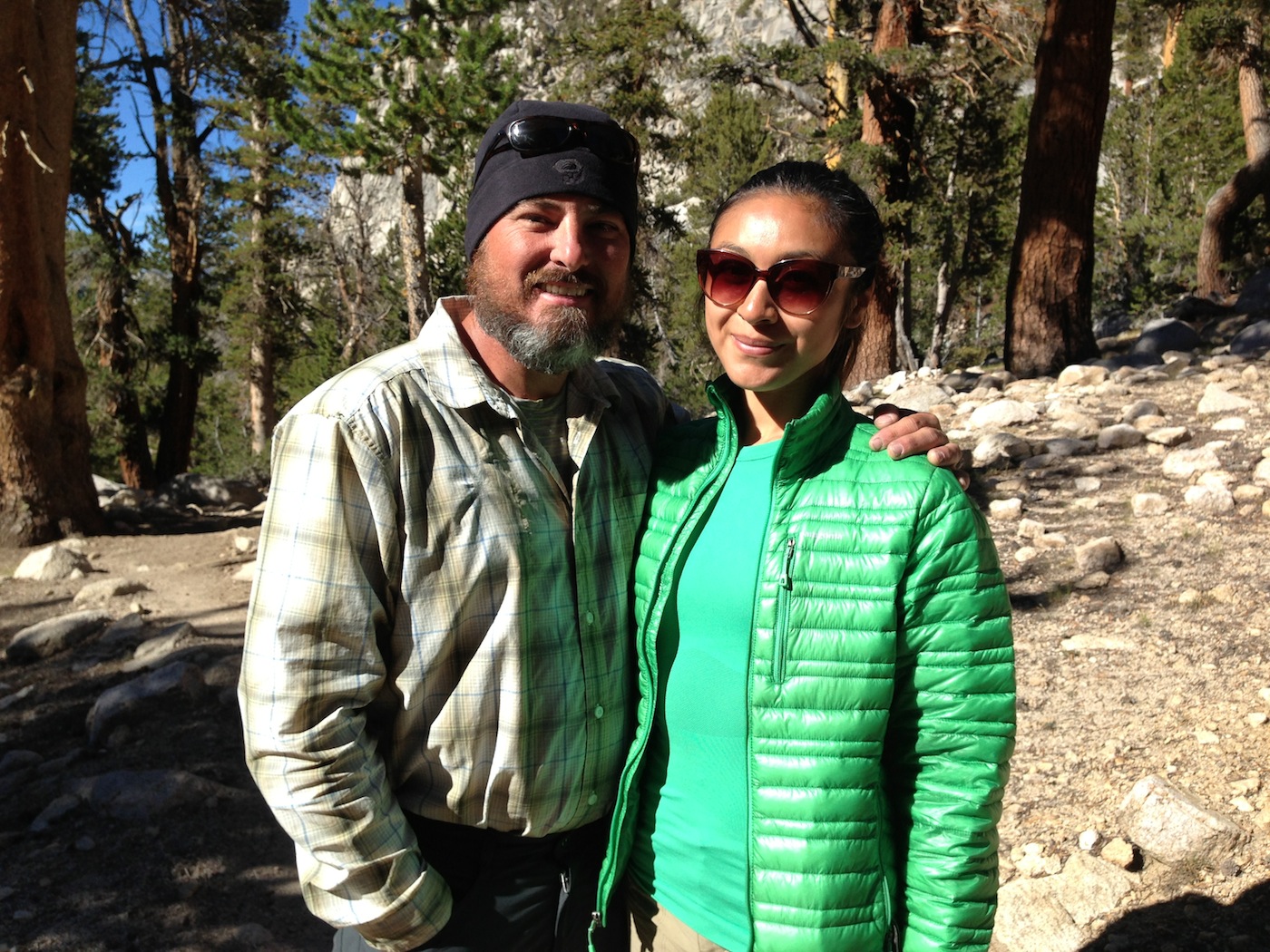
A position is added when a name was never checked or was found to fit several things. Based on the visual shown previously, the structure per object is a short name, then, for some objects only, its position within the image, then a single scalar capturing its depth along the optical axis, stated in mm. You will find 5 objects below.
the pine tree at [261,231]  17766
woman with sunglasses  1450
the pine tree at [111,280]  14547
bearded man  1448
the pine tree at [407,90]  15562
